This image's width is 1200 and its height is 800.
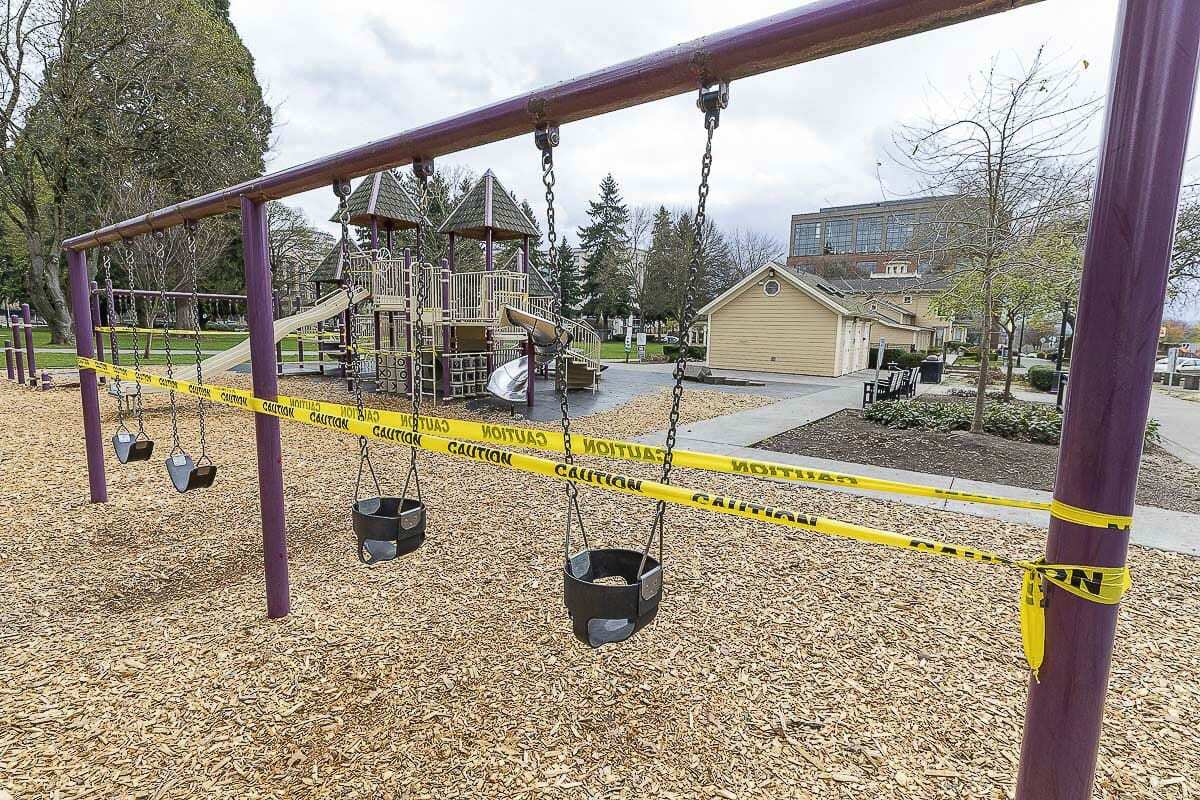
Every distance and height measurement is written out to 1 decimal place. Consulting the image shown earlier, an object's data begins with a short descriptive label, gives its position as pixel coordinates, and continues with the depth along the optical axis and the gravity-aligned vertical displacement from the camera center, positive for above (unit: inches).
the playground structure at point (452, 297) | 464.4 +27.3
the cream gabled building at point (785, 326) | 849.5 +17.0
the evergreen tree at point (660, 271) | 1684.3 +180.0
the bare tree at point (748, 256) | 1961.1 +271.1
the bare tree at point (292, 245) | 1376.7 +206.3
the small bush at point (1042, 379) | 741.7 -45.2
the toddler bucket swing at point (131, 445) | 178.9 -37.5
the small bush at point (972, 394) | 562.4 -53.6
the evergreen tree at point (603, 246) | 1934.1 +303.2
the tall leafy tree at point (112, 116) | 685.9 +257.5
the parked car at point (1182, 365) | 999.0 -32.0
